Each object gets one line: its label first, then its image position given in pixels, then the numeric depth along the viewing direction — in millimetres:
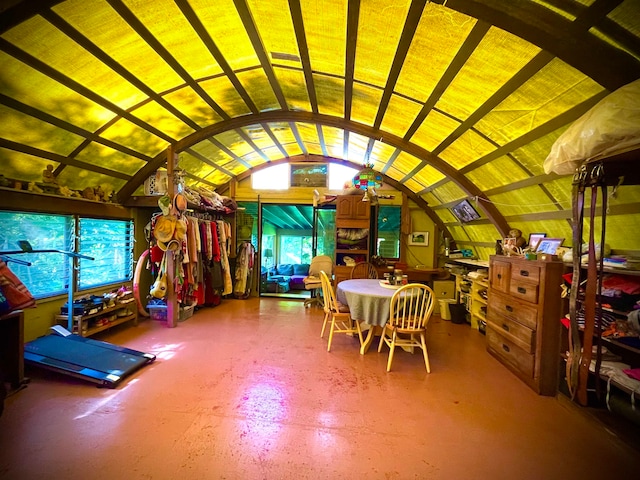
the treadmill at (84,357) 2432
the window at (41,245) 3027
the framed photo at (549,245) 2979
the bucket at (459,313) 4703
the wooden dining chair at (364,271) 4605
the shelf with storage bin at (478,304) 4234
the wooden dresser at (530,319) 2439
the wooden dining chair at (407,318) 2822
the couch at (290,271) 7463
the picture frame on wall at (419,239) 5977
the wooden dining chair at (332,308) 3341
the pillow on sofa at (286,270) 8016
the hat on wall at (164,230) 3811
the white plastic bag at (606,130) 1503
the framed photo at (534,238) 3314
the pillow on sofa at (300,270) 8036
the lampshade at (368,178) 3977
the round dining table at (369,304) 2975
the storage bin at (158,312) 4379
